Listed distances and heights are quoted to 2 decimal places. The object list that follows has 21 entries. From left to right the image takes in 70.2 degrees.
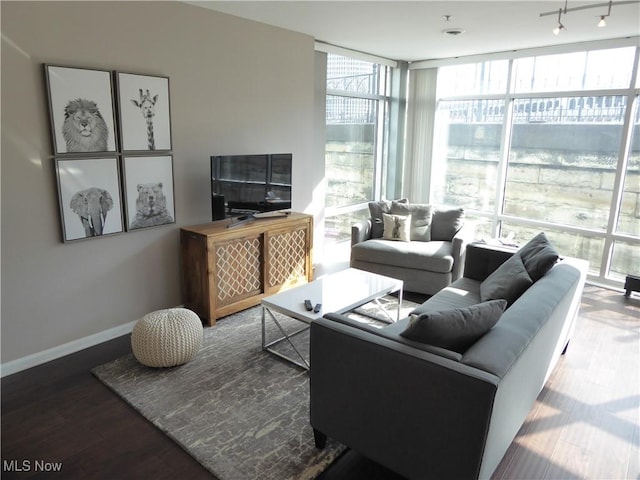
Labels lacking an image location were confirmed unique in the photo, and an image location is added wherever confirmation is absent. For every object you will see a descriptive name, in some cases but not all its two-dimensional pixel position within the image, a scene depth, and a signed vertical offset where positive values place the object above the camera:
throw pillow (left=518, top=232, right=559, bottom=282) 2.86 -0.67
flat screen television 3.80 -0.30
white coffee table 3.12 -1.07
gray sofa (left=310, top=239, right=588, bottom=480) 1.73 -0.98
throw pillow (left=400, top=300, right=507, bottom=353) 1.90 -0.73
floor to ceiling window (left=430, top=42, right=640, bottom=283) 4.78 +0.03
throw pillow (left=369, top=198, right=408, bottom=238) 4.99 -0.70
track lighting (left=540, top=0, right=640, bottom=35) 3.27 +1.08
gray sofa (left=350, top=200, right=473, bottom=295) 4.40 -0.96
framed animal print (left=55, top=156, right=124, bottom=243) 3.04 -0.37
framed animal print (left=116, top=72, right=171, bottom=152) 3.28 +0.23
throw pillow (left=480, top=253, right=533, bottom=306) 2.79 -0.82
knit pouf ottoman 2.96 -1.25
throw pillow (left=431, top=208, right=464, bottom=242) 4.89 -0.77
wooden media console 3.67 -0.97
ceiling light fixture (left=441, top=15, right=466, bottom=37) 4.21 +1.11
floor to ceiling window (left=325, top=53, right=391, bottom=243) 5.38 +0.14
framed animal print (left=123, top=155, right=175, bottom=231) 3.40 -0.35
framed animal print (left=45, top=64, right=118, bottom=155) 2.92 +0.22
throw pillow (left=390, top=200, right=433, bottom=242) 4.91 -0.70
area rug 2.26 -1.51
